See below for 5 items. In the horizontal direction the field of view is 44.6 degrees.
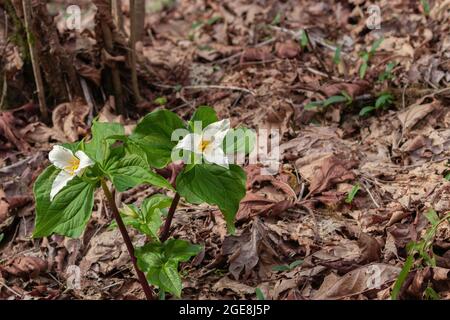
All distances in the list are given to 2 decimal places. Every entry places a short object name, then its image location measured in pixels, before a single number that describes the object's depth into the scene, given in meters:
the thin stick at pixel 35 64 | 2.73
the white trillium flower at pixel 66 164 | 1.66
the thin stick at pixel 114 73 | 2.95
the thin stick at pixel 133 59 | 2.93
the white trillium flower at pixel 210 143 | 1.69
